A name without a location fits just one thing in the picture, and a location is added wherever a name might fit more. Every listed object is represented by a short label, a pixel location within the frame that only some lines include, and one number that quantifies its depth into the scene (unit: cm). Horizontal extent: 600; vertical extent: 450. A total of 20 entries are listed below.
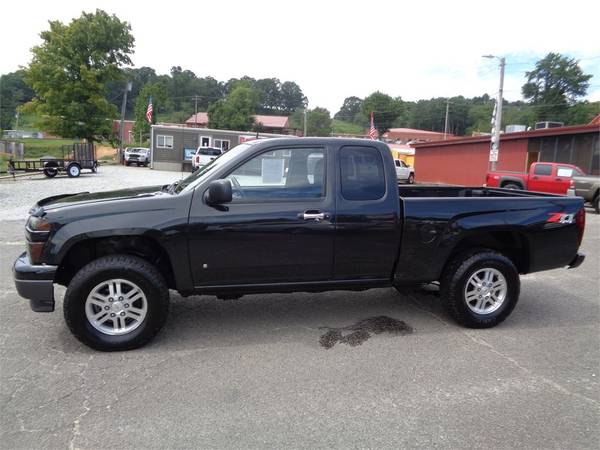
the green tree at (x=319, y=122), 8462
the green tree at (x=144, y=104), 7462
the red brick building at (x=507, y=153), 2298
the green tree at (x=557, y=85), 8000
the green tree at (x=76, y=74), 3434
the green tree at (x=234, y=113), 8488
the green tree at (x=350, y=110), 14286
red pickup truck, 1738
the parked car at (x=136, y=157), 4166
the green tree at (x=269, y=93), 14475
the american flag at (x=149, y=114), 3880
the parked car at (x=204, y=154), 3159
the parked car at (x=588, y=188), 1617
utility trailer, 2287
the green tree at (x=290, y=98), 14675
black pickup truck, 378
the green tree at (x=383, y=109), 11518
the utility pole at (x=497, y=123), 2339
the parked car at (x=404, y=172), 3341
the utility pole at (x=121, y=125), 4206
